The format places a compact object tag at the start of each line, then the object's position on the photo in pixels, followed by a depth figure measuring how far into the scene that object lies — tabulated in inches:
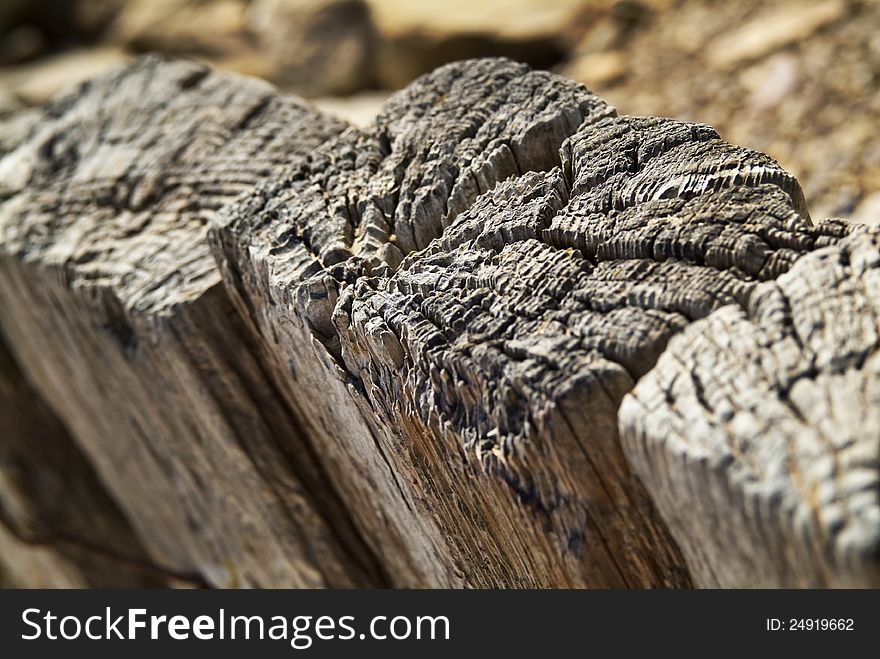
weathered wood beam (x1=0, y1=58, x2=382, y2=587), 55.3
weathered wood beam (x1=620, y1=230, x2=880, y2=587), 44.7
